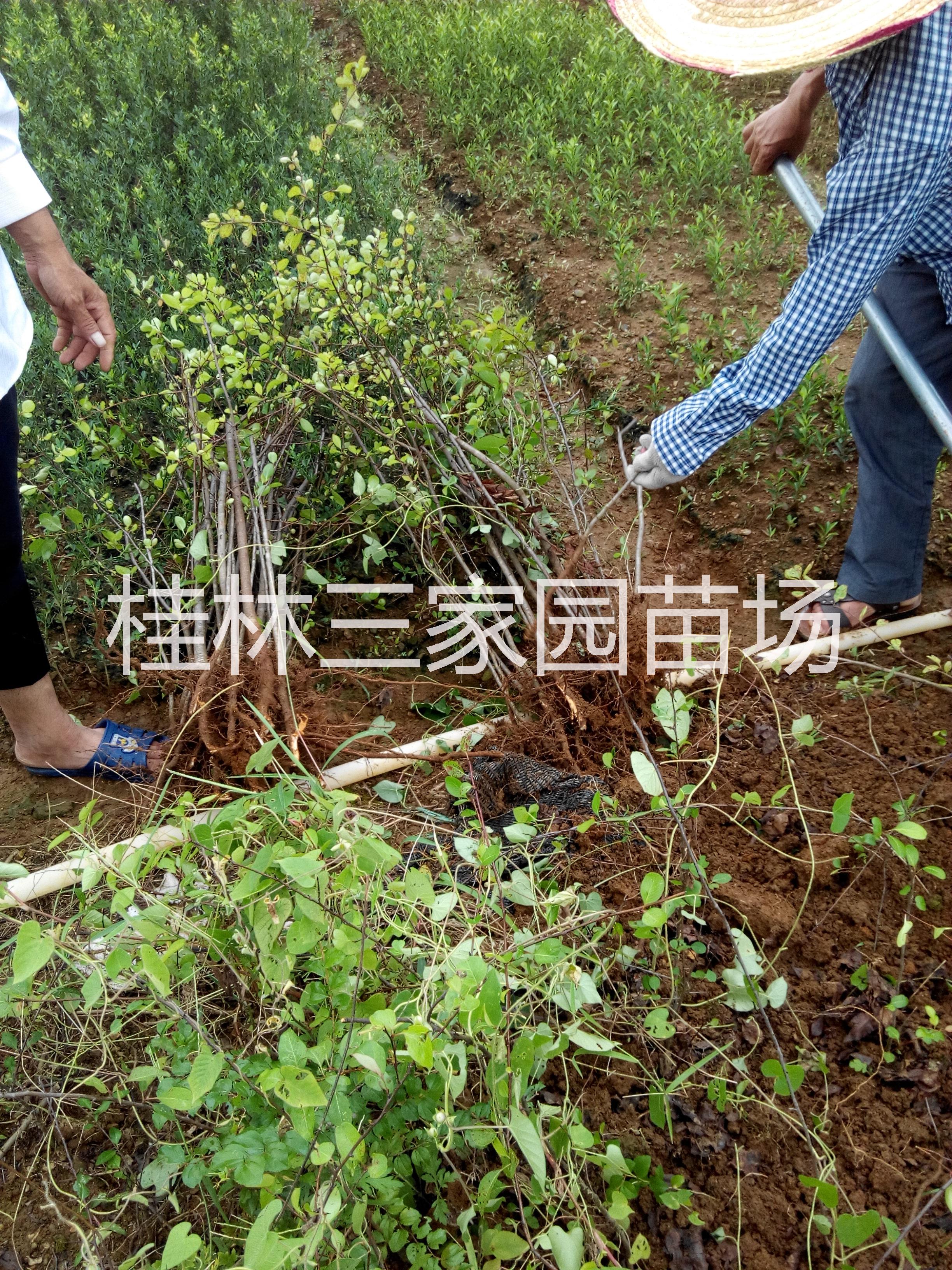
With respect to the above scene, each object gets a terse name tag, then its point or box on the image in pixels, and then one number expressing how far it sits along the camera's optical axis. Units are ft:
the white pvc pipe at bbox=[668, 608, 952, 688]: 7.78
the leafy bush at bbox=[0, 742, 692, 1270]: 3.83
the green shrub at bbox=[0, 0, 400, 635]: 9.40
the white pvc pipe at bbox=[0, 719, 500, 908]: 4.66
